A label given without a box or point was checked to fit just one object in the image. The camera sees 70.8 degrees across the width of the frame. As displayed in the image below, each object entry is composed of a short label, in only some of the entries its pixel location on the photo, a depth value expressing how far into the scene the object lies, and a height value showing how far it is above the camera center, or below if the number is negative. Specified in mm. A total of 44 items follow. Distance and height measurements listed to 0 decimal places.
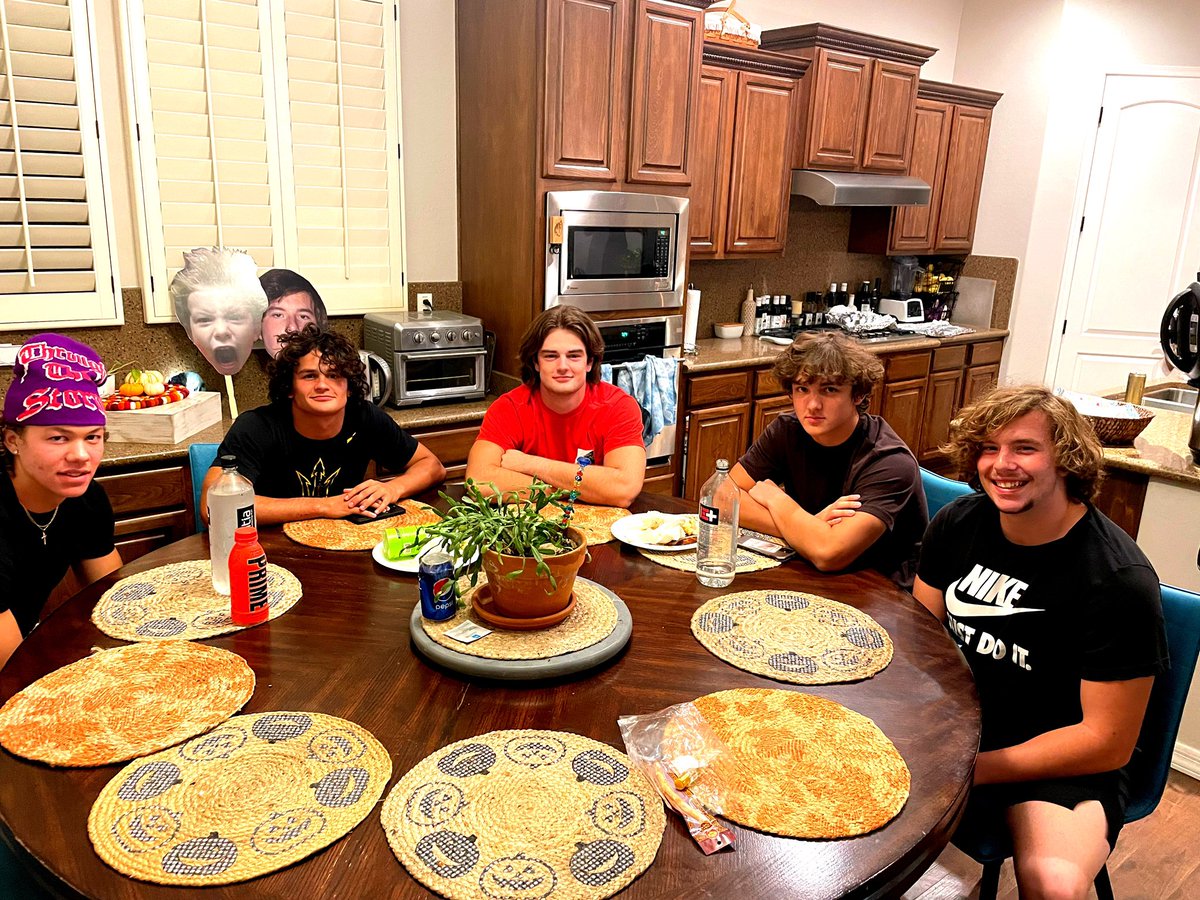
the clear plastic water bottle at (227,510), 1534 -529
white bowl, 4711 -531
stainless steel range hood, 4492 +259
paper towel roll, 4242 -439
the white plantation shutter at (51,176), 2719 +85
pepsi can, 1444 -609
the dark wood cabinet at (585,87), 3256 +535
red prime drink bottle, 1458 -622
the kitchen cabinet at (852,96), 4402 +745
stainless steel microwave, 3453 -94
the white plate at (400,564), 1736 -694
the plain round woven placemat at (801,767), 1050 -695
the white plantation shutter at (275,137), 2983 +274
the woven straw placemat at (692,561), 1813 -697
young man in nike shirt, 1394 -652
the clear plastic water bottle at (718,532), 1727 -611
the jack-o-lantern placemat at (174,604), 1461 -706
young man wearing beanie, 1534 -504
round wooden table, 945 -703
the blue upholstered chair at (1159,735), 1486 -839
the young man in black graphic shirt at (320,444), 2062 -588
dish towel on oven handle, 3703 -671
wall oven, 3740 -514
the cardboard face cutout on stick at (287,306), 3225 -348
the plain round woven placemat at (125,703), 1138 -704
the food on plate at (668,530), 1897 -667
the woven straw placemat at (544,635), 1367 -672
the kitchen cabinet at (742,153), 4062 +389
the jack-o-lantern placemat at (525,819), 934 -697
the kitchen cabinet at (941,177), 5102 +396
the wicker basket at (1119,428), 2719 -559
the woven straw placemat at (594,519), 1977 -701
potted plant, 1381 -527
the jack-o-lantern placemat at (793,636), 1403 -693
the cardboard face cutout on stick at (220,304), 3096 -338
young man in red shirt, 2369 -534
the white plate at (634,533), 1879 -682
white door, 4938 +115
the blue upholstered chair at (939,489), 2098 -612
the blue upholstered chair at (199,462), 2199 -638
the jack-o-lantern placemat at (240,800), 945 -701
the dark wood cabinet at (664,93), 3500 +565
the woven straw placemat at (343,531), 1876 -705
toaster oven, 3293 -517
